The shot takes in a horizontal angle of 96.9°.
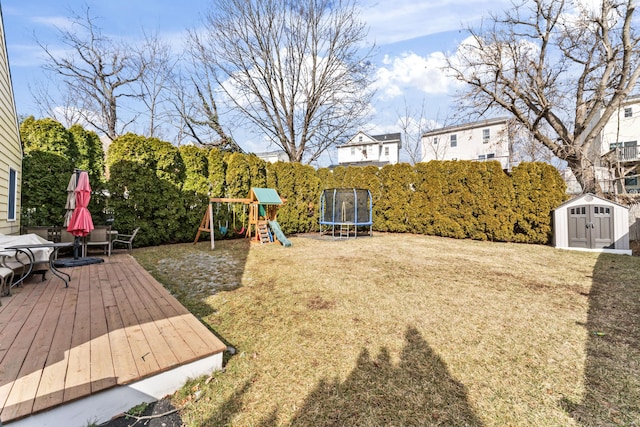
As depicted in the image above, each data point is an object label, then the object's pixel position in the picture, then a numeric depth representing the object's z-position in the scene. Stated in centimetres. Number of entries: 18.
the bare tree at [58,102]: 1728
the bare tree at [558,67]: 923
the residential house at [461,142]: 2406
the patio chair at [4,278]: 321
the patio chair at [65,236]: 635
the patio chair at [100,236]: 643
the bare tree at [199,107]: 1601
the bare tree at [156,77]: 1728
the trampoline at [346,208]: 1078
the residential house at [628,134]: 1791
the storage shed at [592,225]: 737
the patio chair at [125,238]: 766
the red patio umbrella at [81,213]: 512
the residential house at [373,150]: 3172
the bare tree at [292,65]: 1425
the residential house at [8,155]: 508
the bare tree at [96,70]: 1530
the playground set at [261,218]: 888
